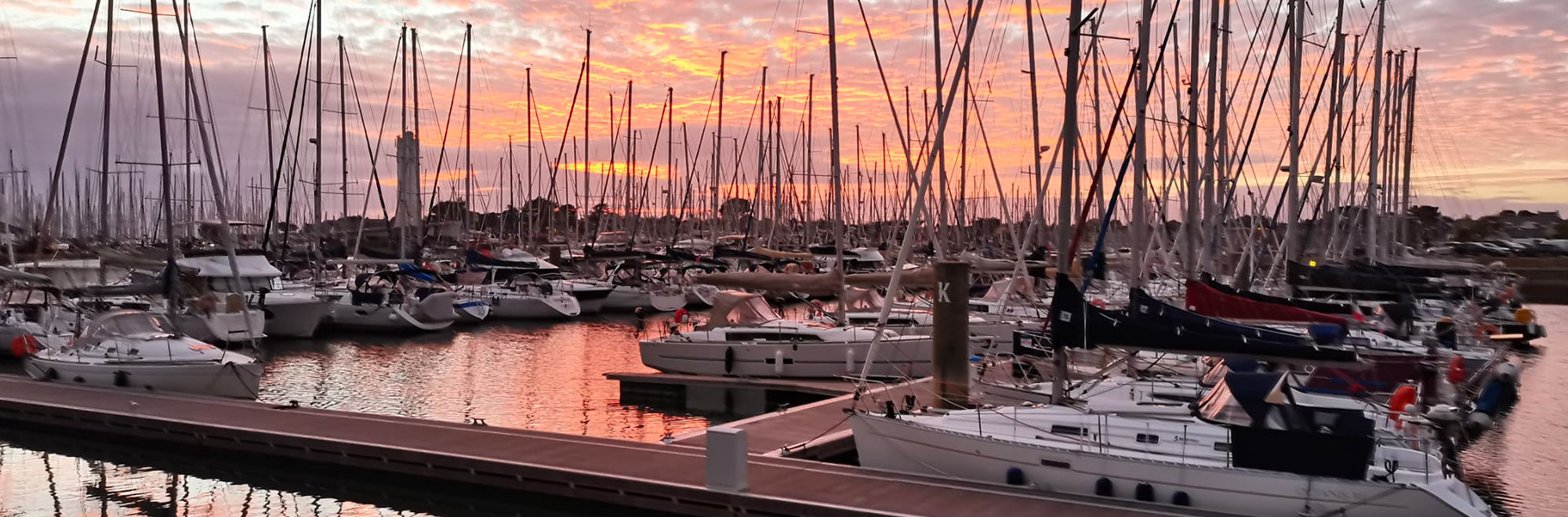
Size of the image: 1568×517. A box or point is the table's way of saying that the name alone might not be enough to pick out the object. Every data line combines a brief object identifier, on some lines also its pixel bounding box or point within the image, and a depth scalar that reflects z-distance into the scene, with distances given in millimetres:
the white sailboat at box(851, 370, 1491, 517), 12148
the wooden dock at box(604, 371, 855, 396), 24047
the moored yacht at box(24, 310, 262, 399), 22766
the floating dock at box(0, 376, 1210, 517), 13172
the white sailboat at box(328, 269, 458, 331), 42031
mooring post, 17578
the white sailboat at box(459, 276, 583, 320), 47531
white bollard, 13656
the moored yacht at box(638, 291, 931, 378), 25922
